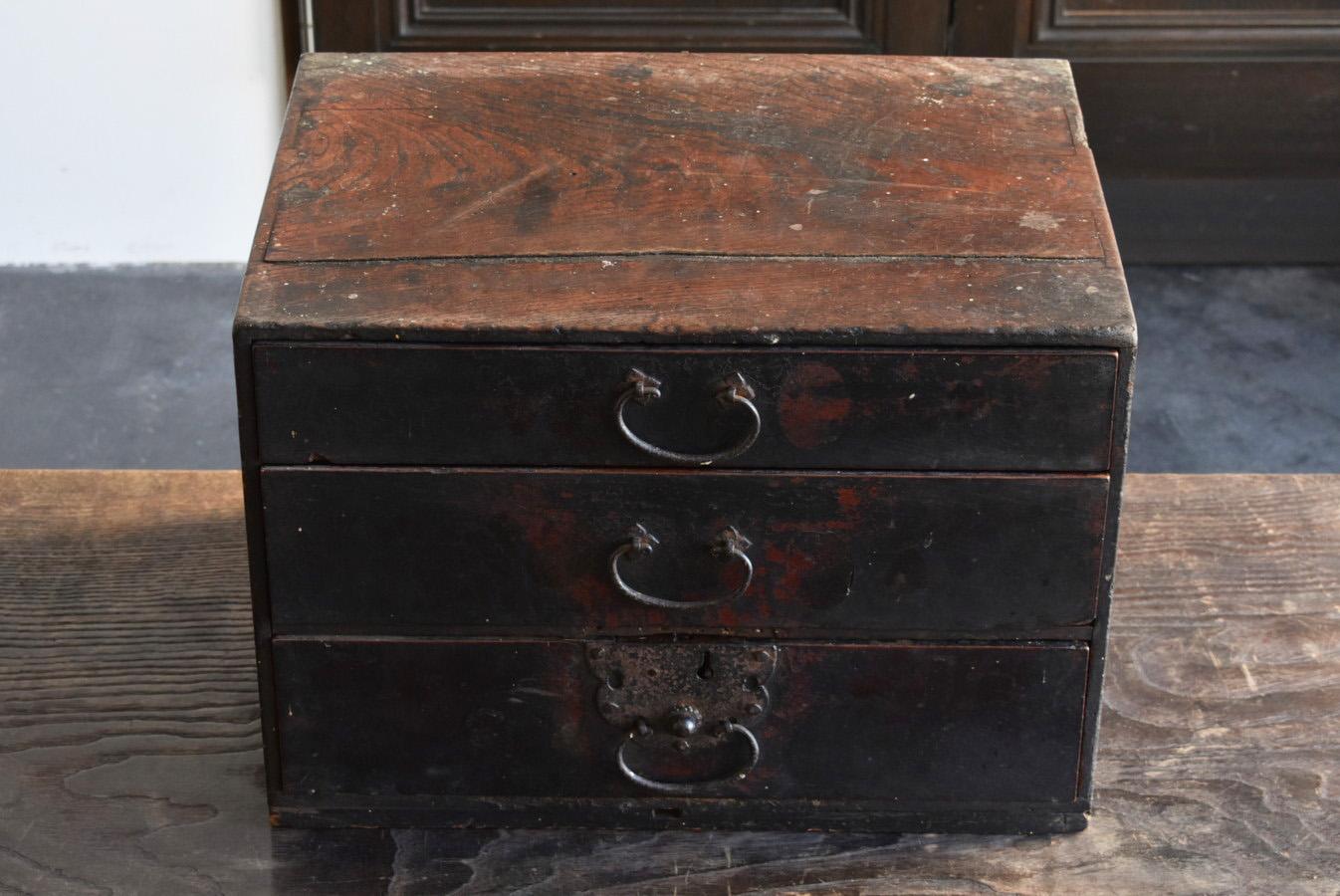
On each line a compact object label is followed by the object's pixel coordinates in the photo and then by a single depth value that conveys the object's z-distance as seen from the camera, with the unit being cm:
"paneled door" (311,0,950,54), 276
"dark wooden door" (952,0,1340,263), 281
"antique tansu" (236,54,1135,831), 108
